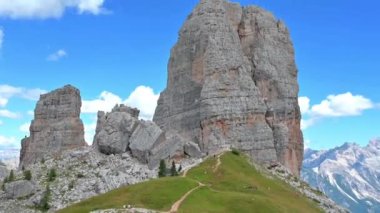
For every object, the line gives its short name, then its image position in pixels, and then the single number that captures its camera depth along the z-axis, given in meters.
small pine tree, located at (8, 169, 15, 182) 135.12
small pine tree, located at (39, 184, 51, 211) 117.50
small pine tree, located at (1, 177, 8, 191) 130.76
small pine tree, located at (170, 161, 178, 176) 128.23
